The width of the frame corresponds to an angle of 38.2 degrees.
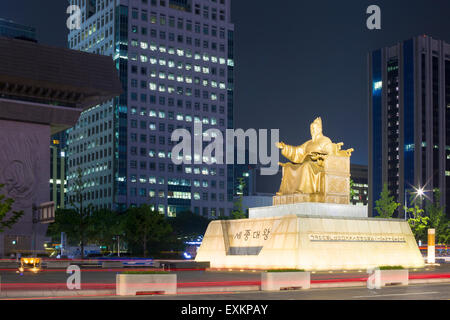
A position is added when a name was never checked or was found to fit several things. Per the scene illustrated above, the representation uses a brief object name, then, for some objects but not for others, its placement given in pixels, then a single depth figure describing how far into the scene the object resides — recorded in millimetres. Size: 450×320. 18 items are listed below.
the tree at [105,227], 100625
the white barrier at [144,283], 24125
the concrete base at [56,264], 53659
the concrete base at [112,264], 54094
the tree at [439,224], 99375
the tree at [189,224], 131500
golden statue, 44719
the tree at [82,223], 76312
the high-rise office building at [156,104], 156750
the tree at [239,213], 81350
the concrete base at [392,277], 29205
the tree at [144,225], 86312
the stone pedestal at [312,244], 40406
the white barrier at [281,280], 27078
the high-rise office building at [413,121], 177375
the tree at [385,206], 82006
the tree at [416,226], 84438
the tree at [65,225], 92875
